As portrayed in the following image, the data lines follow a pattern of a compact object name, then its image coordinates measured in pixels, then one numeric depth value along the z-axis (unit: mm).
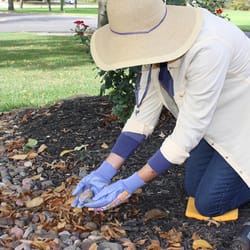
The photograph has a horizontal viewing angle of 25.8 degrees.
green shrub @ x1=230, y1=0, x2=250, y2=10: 37562
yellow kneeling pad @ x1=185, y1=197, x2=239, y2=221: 2539
